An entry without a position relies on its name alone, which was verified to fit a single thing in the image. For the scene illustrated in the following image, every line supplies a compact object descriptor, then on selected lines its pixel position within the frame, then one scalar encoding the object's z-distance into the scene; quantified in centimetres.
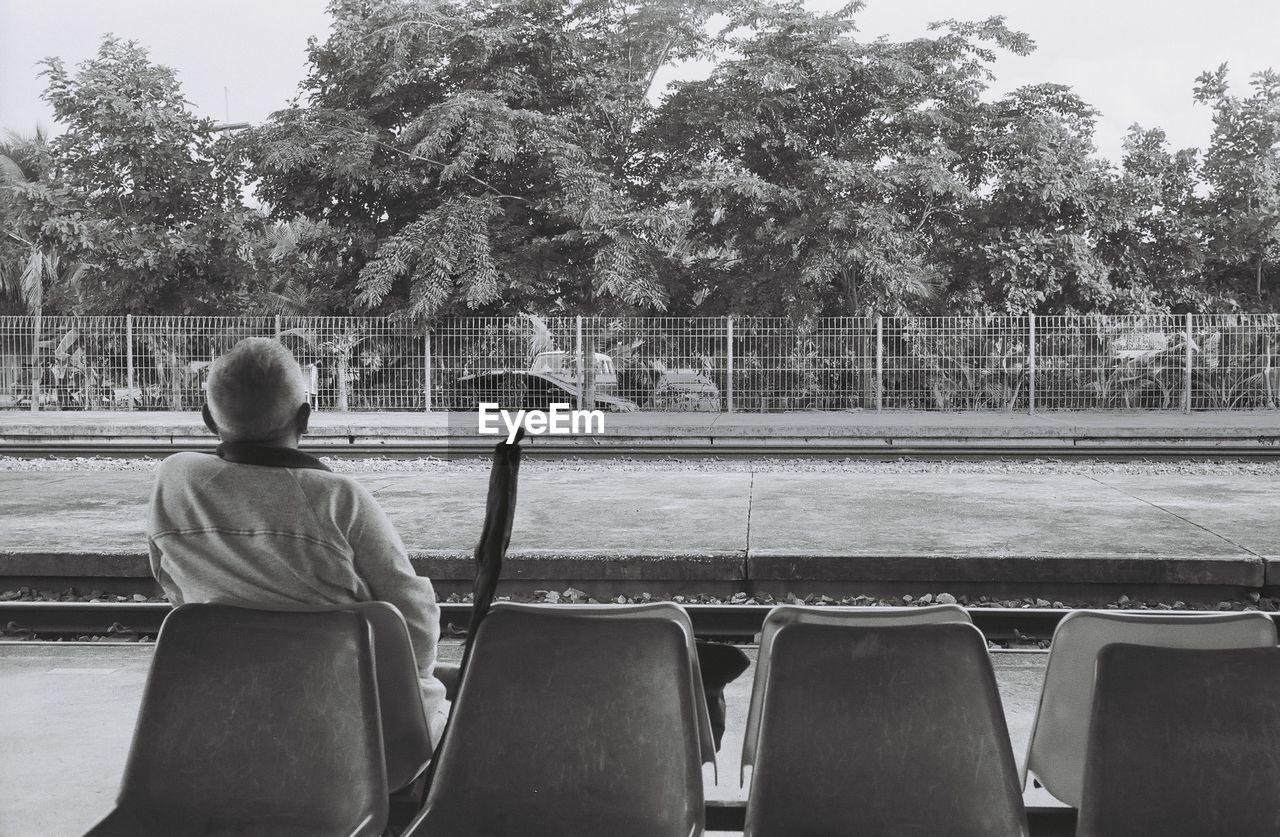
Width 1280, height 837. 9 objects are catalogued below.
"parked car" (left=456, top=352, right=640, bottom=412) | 1806
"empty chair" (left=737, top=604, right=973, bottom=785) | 199
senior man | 224
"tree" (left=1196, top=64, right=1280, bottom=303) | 1370
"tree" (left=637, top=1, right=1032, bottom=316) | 1825
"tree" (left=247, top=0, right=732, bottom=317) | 1844
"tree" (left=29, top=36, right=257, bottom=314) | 1864
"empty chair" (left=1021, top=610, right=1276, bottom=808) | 202
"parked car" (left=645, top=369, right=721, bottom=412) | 1811
